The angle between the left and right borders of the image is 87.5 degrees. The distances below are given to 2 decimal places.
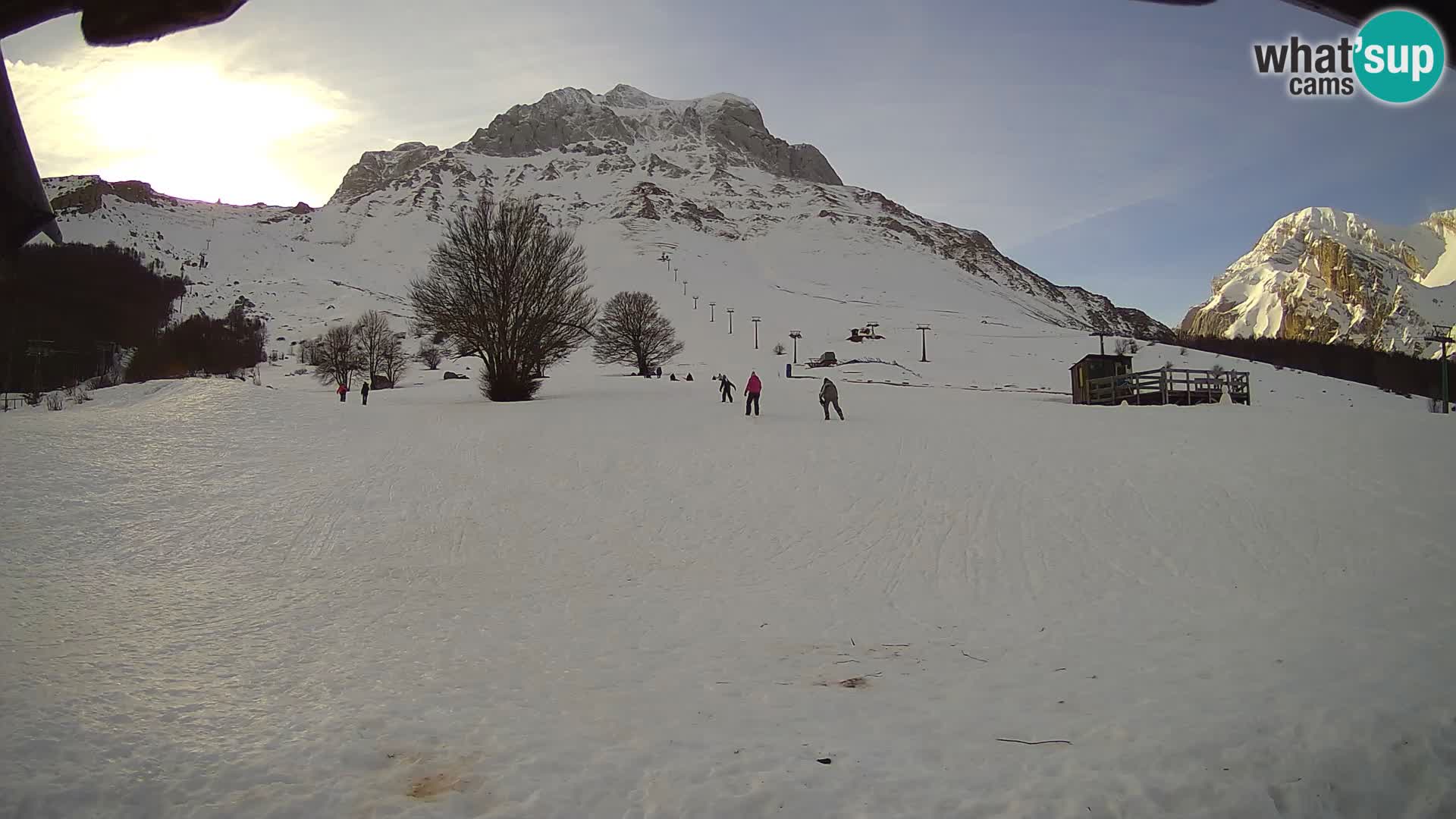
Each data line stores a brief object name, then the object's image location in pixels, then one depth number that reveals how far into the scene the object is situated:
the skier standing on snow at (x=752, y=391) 31.05
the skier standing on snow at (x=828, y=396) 30.39
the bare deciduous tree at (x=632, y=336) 63.12
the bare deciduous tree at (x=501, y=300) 37.44
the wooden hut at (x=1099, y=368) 40.97
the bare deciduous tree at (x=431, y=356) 86.44
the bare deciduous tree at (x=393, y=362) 71.12
